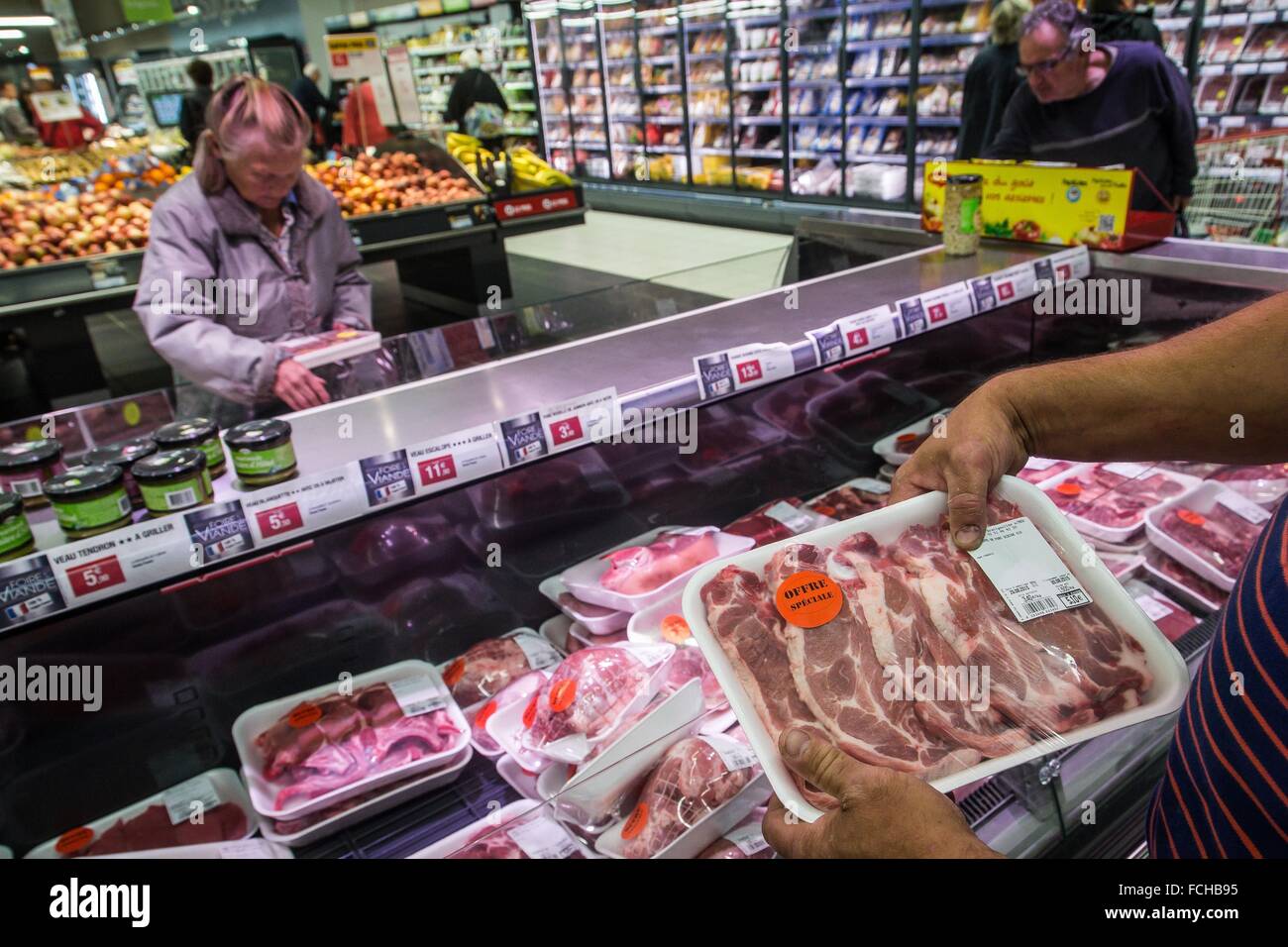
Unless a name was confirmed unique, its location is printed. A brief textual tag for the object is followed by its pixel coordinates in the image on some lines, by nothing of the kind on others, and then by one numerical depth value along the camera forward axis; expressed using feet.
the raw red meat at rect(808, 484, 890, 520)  7.62
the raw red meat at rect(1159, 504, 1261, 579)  6.86
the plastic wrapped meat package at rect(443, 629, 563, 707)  6.11
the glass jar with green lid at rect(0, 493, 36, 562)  4.33
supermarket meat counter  4.78
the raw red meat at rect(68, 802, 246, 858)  5.05
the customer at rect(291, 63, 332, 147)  34.37
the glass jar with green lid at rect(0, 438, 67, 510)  4.90
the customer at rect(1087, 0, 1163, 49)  14.52
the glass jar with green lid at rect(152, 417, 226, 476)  5.11
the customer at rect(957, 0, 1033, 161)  17.52
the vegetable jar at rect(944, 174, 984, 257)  9.16
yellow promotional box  8.58
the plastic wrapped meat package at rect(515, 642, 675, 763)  5.32
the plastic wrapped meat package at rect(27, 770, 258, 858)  5.04
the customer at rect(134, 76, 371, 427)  8.02
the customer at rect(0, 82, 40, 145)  31.86
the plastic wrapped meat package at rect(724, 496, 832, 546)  7.27
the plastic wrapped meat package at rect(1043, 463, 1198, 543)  7.34
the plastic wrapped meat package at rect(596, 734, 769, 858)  4.67
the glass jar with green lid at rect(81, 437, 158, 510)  4.97
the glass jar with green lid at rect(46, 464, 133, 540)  4.46
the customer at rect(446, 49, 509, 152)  31.17
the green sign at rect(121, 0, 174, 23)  33.83
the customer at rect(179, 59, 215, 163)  26.13
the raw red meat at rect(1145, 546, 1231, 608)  6.66
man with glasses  12.16
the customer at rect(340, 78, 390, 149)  23.16
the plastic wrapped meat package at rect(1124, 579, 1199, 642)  6.33
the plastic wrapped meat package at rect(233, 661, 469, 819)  5.20
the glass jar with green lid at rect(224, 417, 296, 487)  4.93
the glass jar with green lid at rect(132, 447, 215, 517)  4.62
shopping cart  15.87
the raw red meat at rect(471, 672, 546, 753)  5.74
